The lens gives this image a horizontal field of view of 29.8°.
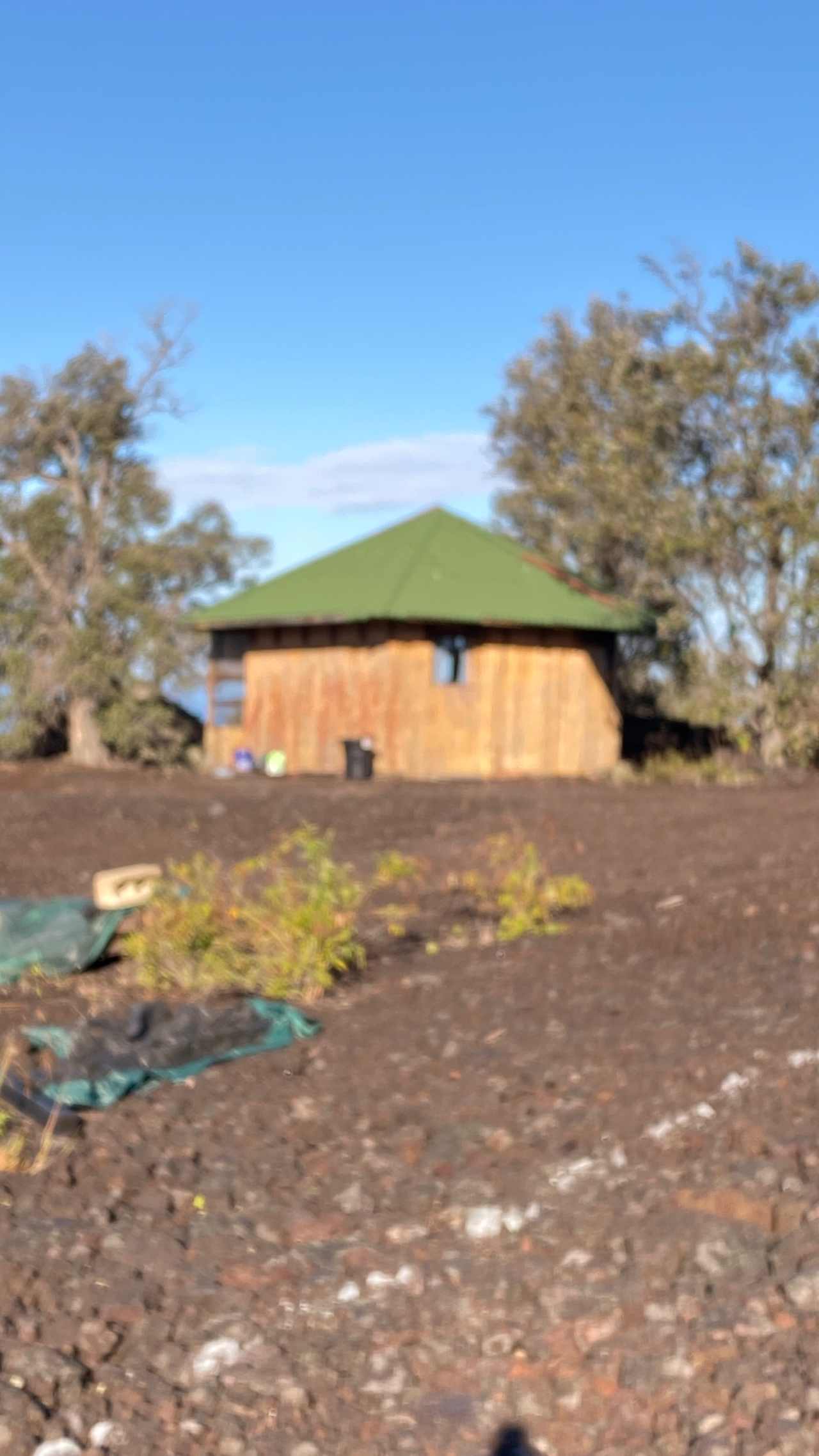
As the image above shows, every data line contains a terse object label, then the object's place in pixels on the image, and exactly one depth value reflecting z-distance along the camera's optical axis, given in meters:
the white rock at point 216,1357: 3.60
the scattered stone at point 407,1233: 4.32
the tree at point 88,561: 27.38
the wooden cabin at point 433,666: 23.91
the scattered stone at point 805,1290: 3.61
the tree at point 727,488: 23.06
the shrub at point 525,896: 8.42
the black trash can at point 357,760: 23.33
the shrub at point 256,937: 7.32
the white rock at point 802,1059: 5.23
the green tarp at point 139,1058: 5.61
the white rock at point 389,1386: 3.52
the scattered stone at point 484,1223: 4.30
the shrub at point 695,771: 21.86
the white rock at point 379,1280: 4.02
